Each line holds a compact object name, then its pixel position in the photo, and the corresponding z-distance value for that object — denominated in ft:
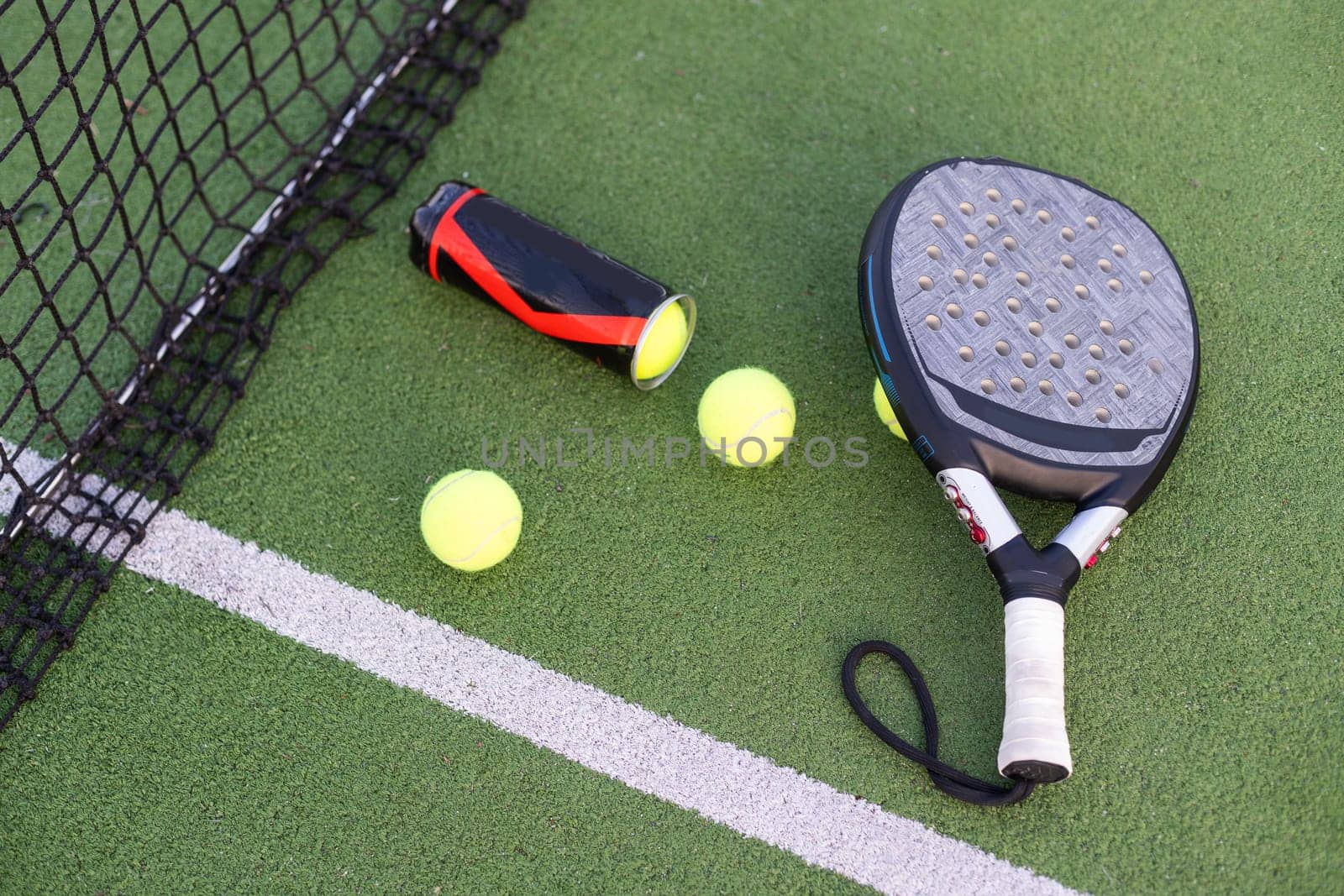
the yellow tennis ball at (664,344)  5.54
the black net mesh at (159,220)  5.48
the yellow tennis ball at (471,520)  5.33
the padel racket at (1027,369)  5.21
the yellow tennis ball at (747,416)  5.42
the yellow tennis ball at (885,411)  5.51
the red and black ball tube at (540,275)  5.51
